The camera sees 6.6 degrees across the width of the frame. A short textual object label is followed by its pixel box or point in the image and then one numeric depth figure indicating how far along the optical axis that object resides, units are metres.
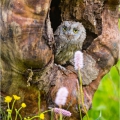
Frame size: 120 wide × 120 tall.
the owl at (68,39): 8.11
